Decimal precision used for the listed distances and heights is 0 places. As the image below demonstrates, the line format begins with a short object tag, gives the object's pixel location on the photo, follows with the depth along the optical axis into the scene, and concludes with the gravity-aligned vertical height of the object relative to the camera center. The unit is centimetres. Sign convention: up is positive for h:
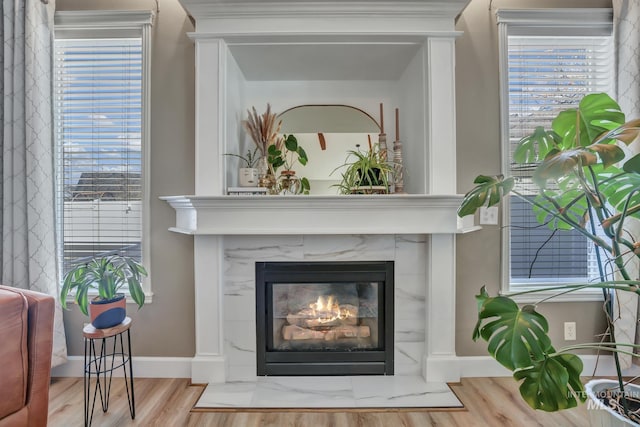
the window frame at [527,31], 224 +119
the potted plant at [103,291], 172 -38
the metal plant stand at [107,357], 169 -89
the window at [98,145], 228 +46
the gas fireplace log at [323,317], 224 -66
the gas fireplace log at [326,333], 222 -75
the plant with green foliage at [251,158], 223 +38
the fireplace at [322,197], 198 +14
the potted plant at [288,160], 221 +36
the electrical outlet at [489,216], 221 -1
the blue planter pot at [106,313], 172 -48
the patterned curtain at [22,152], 206 +38
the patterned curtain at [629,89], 210 +77
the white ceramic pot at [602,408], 118 -68
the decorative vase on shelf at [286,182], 222 +21
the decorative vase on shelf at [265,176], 216 +24
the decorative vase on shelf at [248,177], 212 +23
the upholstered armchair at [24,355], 123 -51
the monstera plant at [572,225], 113 -10
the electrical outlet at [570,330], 227 -75
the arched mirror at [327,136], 241 +55
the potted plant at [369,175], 206 +24
